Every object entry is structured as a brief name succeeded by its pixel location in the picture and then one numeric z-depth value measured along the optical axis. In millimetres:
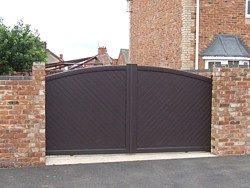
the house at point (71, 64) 17312
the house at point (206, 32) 12345
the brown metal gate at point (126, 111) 6711
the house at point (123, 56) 27516
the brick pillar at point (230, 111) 7039
